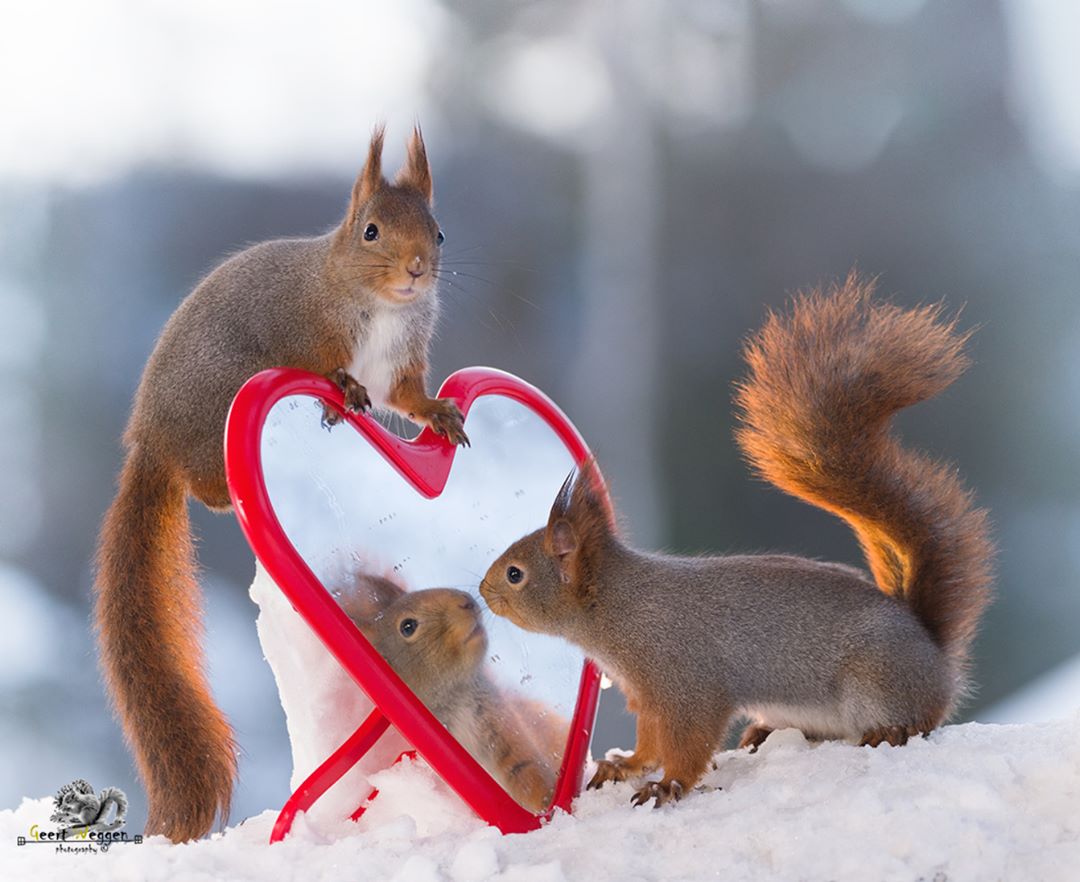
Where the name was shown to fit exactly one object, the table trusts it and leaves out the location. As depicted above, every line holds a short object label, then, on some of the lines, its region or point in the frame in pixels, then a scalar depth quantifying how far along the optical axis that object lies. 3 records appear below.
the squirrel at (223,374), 3.53
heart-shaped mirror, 3.46
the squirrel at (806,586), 3.51
